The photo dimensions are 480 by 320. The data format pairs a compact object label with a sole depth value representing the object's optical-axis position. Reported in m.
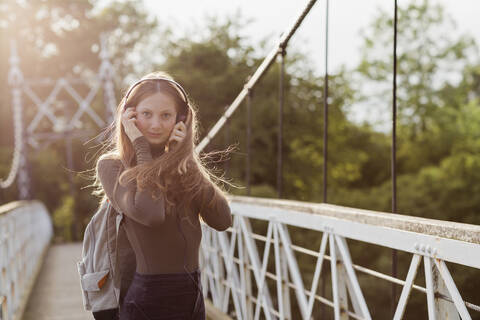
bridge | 1.83
